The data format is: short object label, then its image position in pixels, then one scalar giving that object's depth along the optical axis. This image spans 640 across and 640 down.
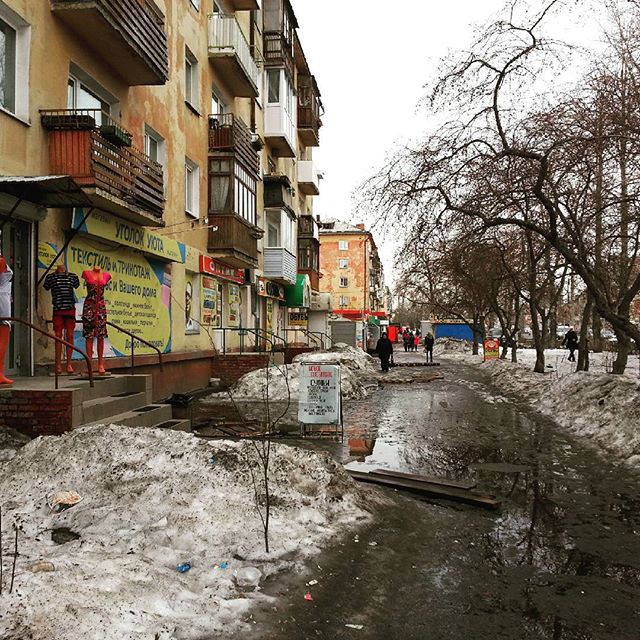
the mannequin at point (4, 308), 6.79
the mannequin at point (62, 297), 8.43
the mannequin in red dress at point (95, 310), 8.95
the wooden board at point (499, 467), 7.88
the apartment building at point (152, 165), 9.23
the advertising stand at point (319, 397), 9.92
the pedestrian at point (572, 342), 31.10
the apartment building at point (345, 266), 72.94
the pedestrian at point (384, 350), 26.84
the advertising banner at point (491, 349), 34.25
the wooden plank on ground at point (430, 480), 6.74
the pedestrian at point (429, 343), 37.92
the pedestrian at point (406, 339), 55.09
